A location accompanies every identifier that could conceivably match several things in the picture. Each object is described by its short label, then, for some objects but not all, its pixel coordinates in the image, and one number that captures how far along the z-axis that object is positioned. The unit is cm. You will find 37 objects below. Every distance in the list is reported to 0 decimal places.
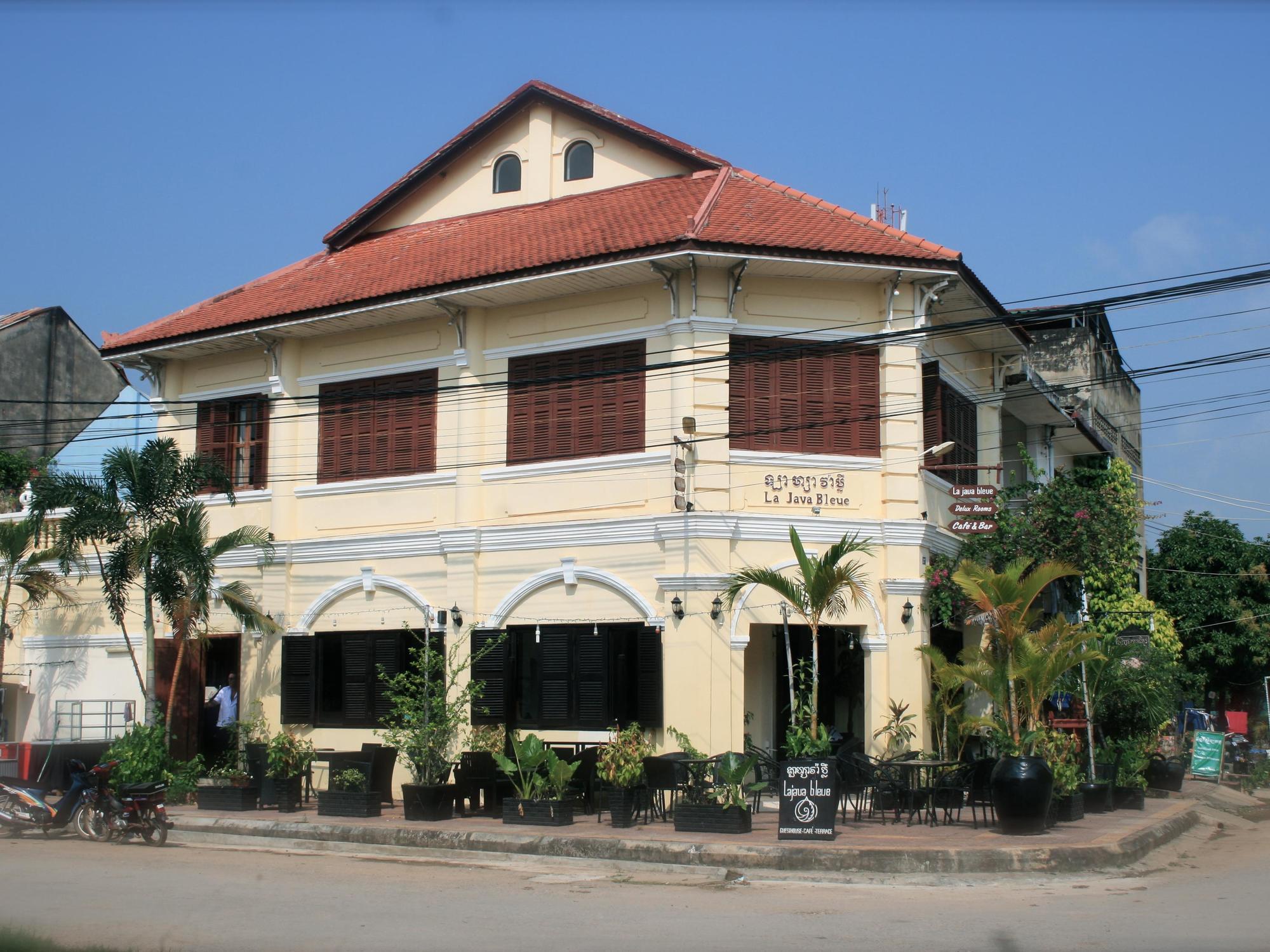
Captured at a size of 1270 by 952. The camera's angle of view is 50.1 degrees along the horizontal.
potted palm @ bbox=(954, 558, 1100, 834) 1536
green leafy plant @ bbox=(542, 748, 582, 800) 1578
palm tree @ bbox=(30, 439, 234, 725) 1864
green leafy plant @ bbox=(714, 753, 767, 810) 1462
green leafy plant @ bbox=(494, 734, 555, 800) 1588
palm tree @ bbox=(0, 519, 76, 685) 2117
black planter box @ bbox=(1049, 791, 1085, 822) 1572
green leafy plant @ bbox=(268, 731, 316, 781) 1775
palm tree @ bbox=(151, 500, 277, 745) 1858
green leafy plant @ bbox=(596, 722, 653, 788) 1563
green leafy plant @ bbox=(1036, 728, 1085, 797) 1568
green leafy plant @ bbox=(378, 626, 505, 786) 1645
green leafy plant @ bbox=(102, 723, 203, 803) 1791
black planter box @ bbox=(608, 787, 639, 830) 1545
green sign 2473
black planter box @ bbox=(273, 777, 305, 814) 1762
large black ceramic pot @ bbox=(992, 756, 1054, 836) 1400
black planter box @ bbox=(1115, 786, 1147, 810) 1809
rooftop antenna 2189
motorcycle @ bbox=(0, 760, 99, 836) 1605
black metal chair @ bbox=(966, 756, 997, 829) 1547
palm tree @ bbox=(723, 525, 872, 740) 1560
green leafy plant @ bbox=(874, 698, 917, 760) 1719
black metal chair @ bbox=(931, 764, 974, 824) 1542
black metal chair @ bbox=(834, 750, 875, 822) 1539
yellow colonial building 1758
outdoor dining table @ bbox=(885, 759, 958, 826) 1528
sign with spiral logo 1377
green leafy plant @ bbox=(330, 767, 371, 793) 1677
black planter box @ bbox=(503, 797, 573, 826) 1557
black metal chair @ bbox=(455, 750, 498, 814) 1684
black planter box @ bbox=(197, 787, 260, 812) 1772
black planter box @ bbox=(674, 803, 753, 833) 1455
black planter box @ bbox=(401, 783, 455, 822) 1616
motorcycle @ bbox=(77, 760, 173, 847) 1555
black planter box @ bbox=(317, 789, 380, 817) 1664
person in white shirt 2077
